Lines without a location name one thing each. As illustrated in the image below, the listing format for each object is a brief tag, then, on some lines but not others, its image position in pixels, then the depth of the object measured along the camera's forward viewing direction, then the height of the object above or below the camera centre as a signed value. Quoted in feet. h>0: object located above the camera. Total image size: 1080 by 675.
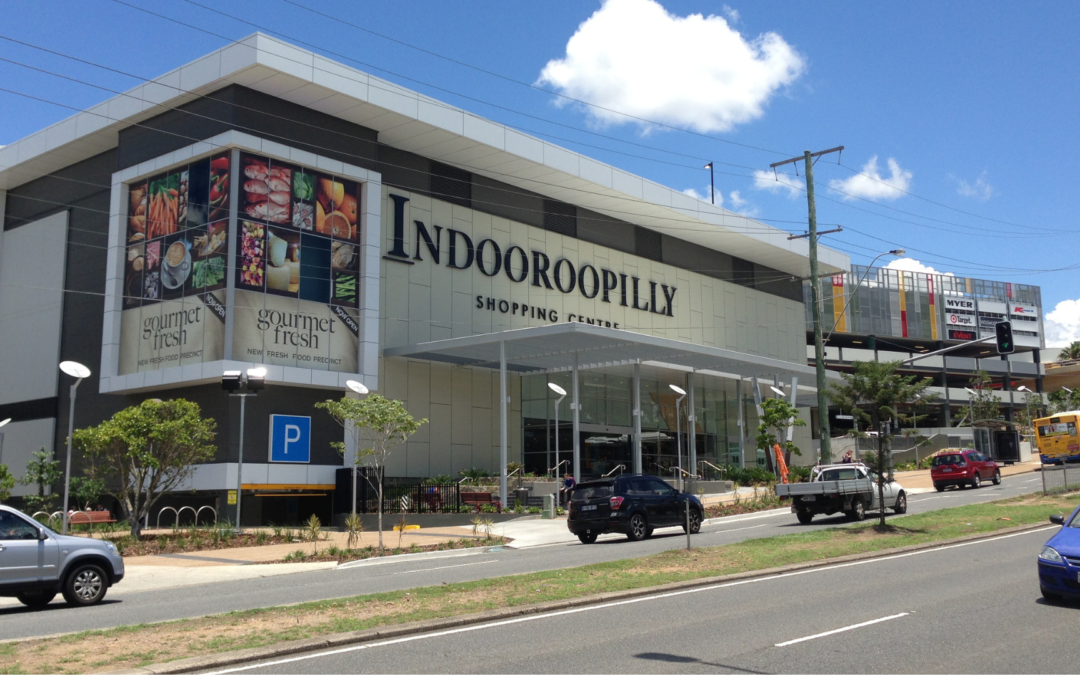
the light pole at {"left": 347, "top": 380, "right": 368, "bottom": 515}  95.22 +9.09
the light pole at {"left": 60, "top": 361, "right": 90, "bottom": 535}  84.74 +9.84
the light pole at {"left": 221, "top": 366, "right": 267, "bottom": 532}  85.20 +8.68
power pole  104.37 +17.26
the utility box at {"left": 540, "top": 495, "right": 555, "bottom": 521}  107.45 -3.78
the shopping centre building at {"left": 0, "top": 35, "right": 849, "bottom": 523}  113.19 +27.42
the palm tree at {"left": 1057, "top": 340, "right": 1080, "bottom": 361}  354.74 +43.09
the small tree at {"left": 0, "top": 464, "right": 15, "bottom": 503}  92.73 -0.25
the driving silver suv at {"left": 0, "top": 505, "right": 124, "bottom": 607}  46.19 -4.23
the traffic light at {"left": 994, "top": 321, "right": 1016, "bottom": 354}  100.58 +14.11
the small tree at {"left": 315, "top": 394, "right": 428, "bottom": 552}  85.25 +5.38
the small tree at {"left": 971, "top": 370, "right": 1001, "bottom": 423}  260.01 +18.96
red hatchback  137.69 +0.07
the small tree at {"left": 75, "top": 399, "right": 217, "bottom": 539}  87.76 +3.20
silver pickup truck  85.10 -1.99
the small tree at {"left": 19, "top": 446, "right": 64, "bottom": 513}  117.60 +0.40
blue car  37.27 -3.85
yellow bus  165.58 +5.44
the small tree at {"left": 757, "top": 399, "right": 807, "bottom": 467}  134.62 +7.37
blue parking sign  112.47 +4.53
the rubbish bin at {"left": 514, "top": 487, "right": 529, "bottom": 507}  120.16 -2.69
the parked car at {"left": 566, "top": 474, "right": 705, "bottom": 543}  78.89 -2.89
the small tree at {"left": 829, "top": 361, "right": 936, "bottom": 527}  72.69 +5.93
